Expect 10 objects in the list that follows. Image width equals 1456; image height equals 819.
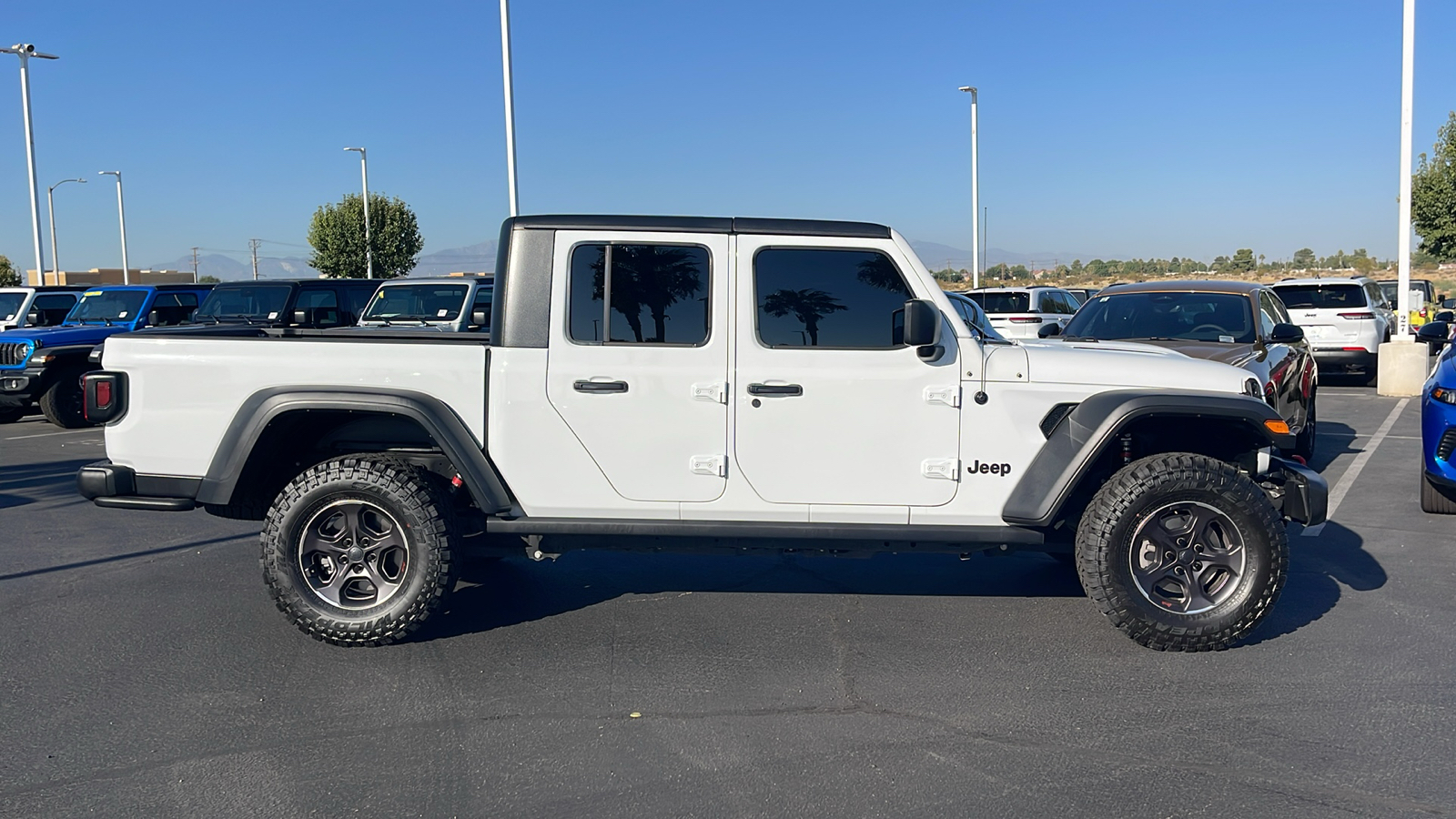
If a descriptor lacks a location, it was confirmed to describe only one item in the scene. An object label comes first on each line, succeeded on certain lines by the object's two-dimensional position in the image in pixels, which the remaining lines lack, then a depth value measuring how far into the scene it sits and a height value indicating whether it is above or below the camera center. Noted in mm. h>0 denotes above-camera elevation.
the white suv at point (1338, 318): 16656 -493
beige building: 72625 +3081
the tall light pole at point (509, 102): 20797 +3897
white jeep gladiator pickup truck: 4965 -538
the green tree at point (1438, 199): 31016 +2319
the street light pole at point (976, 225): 33031 +2115
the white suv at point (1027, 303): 20234 -142
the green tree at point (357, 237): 49000 +3443
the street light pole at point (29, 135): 29531 +5159
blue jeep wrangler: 13742 -514
